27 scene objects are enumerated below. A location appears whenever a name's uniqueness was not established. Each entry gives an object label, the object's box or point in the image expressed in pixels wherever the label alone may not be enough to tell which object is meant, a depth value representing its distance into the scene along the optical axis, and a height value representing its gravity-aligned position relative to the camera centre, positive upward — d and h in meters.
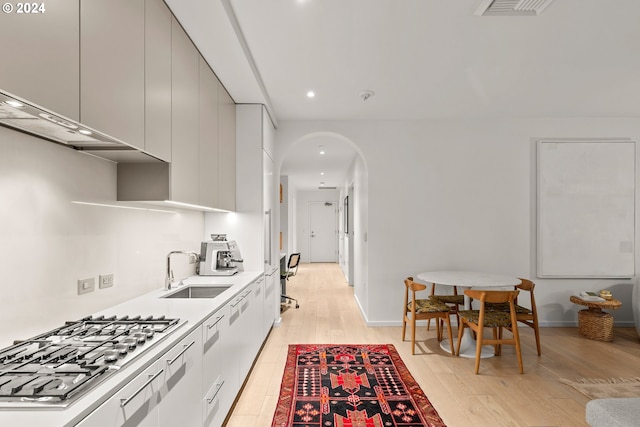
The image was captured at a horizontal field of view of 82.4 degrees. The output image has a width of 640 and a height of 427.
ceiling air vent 2.26 +1.36
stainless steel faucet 2.67 -0.43
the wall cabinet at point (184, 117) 2.26 +0.67
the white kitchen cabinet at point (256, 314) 3.21 -0.90
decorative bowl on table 4.41 -0.91
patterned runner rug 2.52 -1.39
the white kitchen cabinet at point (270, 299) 3.98 -0.98
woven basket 4.21 -1.24
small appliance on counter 3.37 -0.38
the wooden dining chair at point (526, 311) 3.57 -0.93
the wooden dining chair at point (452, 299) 4.17 -0.93
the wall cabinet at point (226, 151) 3.38 +0.67
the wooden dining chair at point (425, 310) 3.79 -0.96
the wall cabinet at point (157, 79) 1.89 +0.76
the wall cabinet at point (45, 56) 1.05 +0.51
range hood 1.19 +0.35
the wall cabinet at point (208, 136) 2.82 +0.68
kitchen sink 2.91 -0.59
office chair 5.86 -0.91
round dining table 3.72 -0.65
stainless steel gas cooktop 1.02 -0.49
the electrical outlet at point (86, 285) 1.88 -0.36
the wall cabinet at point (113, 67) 1.38 +0.63
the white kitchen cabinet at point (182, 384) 1.47 -0.74
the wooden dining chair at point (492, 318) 3.27 -0.93
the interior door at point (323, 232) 13.28 -0.49
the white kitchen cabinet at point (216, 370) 1.95 -0.89
